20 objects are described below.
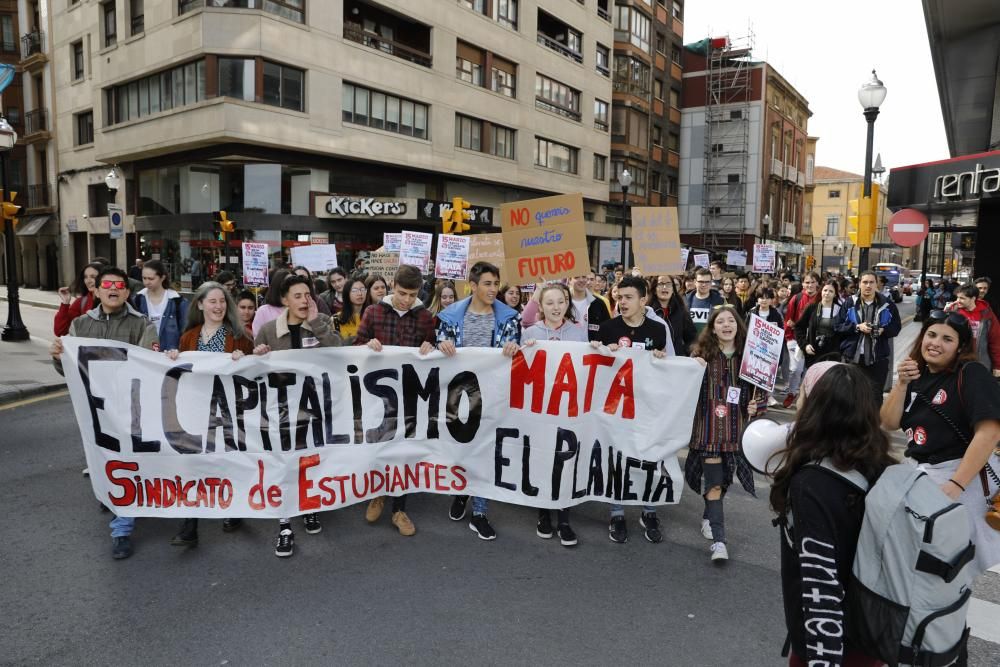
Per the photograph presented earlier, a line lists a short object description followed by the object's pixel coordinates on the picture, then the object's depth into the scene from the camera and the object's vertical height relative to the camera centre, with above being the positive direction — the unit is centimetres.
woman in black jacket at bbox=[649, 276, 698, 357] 729 -42
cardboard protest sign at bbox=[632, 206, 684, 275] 1023 +51
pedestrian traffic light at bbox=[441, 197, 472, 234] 1783 +145
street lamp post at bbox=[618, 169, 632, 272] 2775 +394
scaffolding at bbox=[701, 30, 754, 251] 5356 +1066
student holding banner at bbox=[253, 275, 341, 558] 520 -44
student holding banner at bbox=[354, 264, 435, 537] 530 -38
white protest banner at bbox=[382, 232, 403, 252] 1513 +67
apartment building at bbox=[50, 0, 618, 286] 2348 +609
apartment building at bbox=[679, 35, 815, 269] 5356 +1059
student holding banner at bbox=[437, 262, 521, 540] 545 -37
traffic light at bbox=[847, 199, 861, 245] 1248 +111
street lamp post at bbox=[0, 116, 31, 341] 1479 -84
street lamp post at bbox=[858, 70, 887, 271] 1200 +316
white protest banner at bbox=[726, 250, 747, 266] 2875 +85
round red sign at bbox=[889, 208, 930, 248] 1138 +90
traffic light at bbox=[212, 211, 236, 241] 2103 +141
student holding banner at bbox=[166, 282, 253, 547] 530 -45
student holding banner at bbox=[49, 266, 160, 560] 519 -41
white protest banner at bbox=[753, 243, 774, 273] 2130 +65
